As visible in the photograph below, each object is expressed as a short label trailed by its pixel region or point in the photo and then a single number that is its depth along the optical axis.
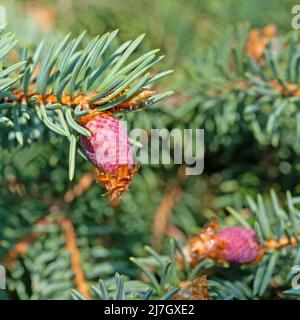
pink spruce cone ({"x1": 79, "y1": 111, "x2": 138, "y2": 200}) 0.29
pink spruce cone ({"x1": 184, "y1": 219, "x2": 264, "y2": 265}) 0.32
